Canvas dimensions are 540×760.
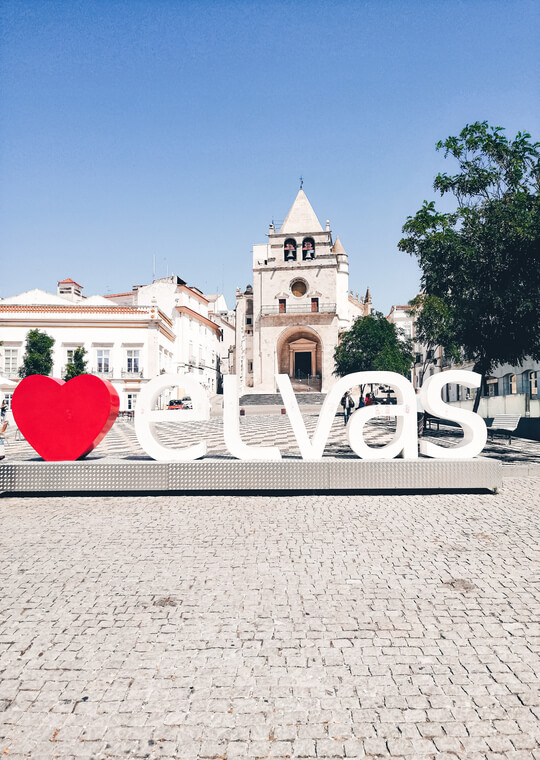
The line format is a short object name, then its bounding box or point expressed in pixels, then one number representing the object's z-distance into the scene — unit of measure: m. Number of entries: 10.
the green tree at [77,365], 44.56
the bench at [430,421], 25.17
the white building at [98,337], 46.97
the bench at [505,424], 16.59
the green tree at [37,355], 45.38
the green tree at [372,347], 43.38
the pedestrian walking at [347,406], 24.65
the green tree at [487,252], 13.52
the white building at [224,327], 83.68
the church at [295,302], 59.34
